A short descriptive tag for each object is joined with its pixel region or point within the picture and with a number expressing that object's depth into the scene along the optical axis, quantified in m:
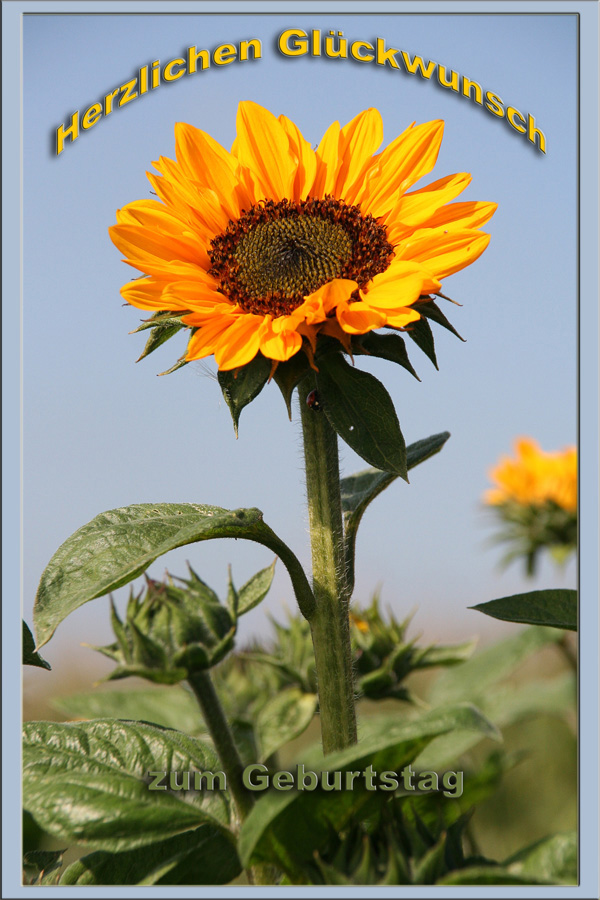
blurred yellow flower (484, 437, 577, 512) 2.08
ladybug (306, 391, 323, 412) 1.15
